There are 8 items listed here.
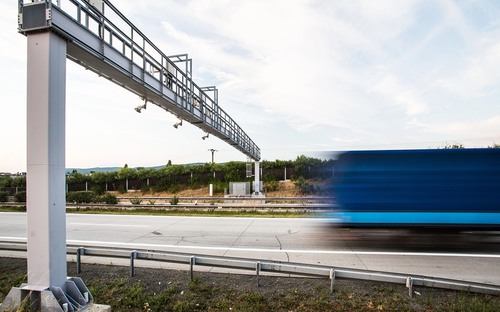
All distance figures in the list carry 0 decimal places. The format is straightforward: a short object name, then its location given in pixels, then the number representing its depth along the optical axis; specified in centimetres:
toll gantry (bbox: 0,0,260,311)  494
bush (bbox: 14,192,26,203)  2686
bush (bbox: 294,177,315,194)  3127
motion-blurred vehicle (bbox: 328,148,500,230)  902
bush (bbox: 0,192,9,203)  2842
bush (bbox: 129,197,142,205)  2444
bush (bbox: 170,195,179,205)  2422
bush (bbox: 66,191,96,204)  2483
